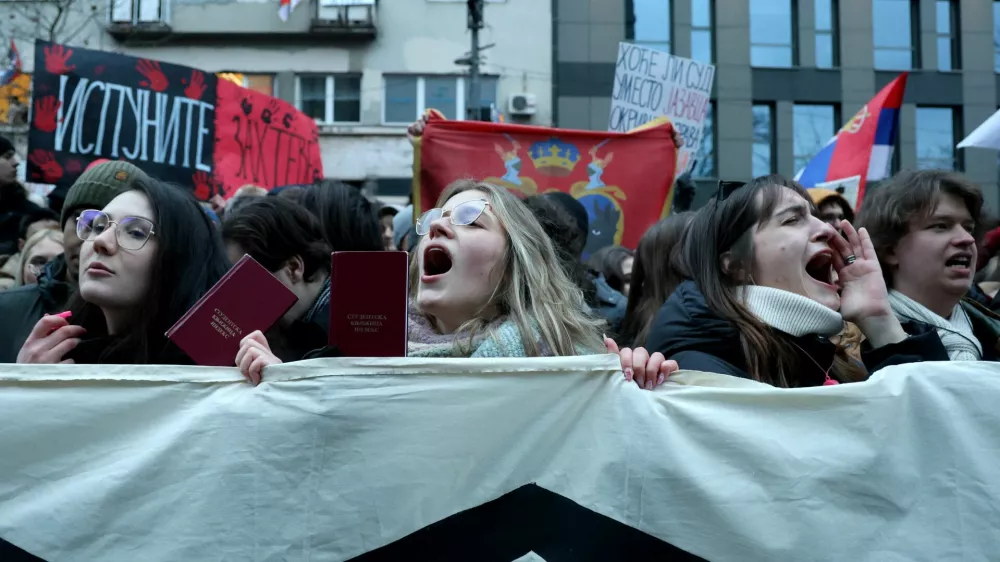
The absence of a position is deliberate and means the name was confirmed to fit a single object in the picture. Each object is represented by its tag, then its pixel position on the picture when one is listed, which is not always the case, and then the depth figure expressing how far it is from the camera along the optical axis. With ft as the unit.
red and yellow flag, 17.57
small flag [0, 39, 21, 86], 34.41
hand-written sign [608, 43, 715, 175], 23.99
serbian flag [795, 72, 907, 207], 22.18
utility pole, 53.01
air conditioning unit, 67.15
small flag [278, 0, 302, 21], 57.88
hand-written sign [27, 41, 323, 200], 19.71
